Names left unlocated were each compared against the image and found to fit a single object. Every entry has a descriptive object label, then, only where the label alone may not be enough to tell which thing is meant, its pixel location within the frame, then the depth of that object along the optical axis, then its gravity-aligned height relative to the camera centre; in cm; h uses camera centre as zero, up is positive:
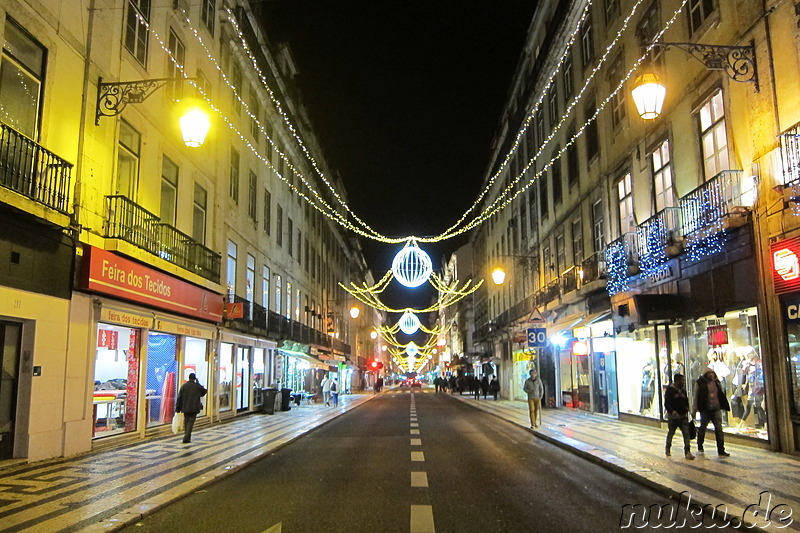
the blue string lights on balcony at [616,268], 1853 +289
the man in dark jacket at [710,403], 1124 -76
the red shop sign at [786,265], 1085 +171
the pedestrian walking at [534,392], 1744 -79
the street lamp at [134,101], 1209 +555
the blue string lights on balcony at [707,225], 1303 +292
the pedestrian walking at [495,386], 3772 -134
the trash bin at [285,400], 2712 -143
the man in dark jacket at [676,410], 1126 -87
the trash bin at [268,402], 2495 -138
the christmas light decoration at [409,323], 5148 +357
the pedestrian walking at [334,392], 3278 -134
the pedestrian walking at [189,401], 1409 -75
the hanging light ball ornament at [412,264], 2262 +370
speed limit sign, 1847 +80
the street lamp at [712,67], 1105 +547
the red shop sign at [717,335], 1370 +60
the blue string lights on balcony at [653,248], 1586 +298
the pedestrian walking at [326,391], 3193 -124
